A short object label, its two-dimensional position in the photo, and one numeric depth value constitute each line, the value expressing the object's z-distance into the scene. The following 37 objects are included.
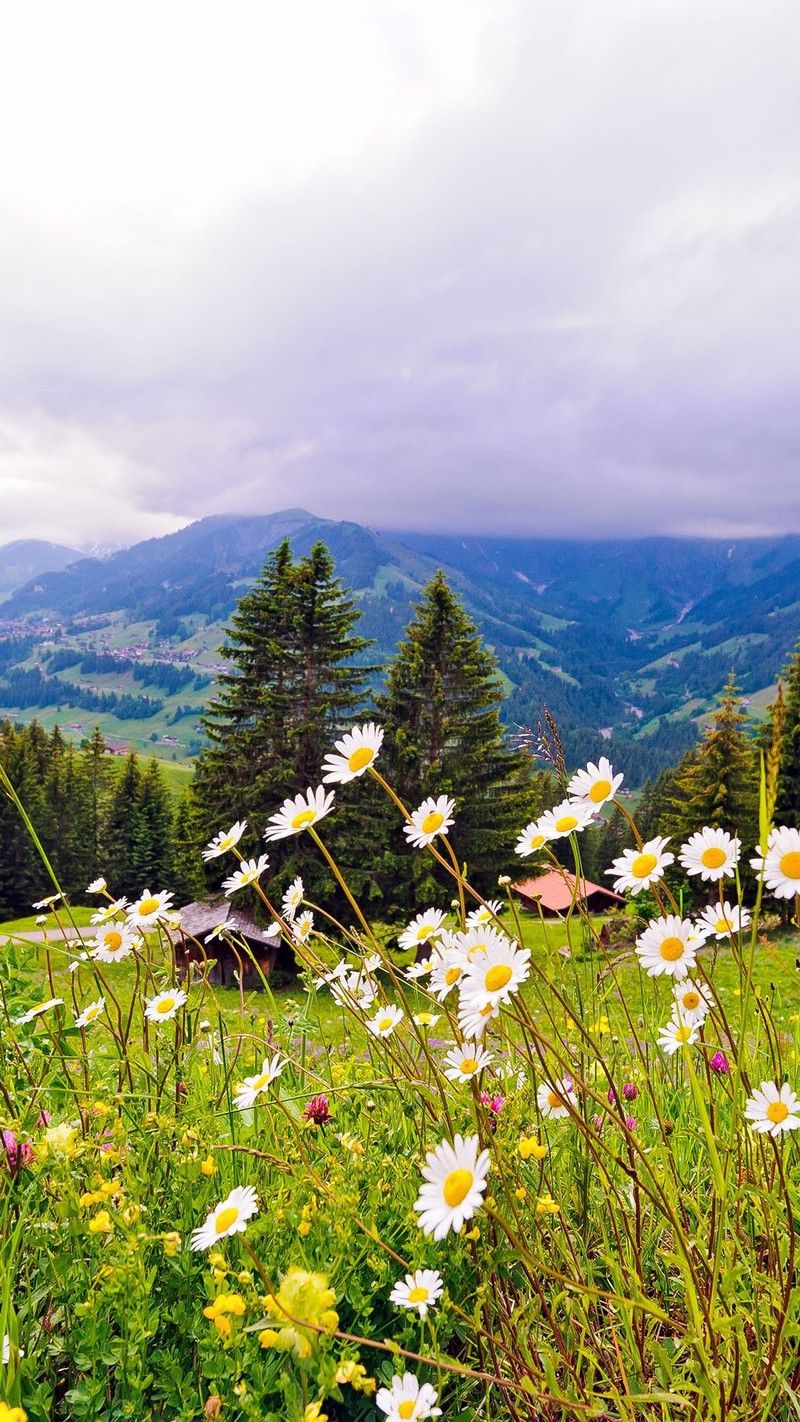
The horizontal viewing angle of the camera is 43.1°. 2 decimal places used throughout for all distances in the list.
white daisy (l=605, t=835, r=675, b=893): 0.57
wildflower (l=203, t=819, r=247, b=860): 0.75
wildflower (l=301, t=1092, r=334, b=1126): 0.71
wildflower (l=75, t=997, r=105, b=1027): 0.77
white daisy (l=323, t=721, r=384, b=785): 0.70
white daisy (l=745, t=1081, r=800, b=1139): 0.56
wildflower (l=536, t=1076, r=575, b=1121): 0.63
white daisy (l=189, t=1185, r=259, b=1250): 0.50
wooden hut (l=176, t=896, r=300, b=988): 18.22
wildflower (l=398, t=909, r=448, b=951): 0.76
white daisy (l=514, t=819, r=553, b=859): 0.70
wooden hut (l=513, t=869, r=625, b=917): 26.62
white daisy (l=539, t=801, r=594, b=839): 0.62
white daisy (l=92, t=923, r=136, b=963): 0.81
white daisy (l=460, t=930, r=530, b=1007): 0.51
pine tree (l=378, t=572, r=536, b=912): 17.64
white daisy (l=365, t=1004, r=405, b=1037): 0.68
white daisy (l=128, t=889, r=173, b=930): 0.79
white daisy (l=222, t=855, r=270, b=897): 0.72
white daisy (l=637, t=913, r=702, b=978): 0.57
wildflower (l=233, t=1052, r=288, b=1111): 0.62
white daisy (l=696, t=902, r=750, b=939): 0.58
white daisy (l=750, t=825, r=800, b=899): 0.51
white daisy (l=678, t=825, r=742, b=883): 0.59
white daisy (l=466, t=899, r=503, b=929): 0.63
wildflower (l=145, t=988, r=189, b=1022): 0.72
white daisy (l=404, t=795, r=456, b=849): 0.67
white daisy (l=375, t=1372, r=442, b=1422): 0.47
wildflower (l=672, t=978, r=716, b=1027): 0.70
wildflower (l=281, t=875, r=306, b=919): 0.81
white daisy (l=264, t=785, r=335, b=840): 0.70
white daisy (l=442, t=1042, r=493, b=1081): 0.57
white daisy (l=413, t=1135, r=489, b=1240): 0.45
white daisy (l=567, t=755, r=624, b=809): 0.65
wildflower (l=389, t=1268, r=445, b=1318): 0.51
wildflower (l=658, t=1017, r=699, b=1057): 0.56
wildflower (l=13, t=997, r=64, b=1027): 0.78
